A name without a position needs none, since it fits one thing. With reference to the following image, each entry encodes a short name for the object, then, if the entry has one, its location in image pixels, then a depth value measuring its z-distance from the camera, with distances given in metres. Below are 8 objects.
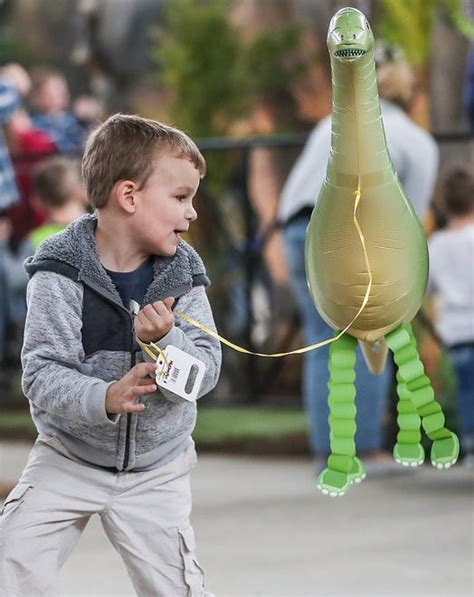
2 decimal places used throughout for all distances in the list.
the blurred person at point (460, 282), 13.03
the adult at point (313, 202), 12.34
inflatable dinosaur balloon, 6.42
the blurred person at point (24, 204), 18.69
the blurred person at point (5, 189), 17.30
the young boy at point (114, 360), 6.45
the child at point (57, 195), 13.95
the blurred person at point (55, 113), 24.95
